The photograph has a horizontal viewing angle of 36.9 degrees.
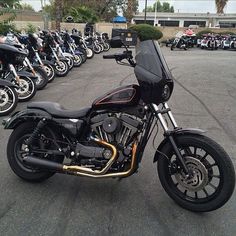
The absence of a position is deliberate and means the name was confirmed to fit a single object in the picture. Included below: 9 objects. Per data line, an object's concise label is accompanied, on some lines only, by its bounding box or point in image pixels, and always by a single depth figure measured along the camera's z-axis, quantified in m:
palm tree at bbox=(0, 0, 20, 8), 15.03
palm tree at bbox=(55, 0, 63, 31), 21.18
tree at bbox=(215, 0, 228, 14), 56.78
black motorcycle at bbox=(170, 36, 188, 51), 24.59
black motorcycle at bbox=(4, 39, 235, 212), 3.25
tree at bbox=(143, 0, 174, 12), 108.22
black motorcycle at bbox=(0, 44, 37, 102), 6.90
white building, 65.19
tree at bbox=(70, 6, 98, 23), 26.33
